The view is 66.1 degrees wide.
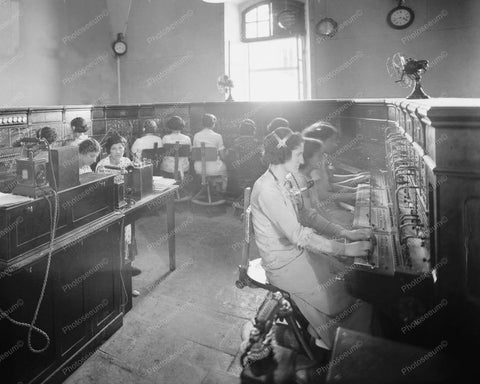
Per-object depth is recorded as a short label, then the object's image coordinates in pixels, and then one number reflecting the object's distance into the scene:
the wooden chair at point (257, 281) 2.29
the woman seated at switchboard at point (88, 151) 3.38
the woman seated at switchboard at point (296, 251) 2.20
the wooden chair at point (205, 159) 5.77
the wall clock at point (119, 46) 9.47
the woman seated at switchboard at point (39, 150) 2.12
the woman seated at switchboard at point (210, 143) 6.04
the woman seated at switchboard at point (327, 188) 3.47
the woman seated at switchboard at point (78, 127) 6.07
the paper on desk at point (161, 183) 3.63
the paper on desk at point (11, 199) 1.94
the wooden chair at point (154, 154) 5.75
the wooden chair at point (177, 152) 5.84
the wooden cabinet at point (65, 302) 1.98
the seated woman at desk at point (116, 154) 3.99
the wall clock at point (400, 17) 6.71
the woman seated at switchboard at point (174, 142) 6.11
